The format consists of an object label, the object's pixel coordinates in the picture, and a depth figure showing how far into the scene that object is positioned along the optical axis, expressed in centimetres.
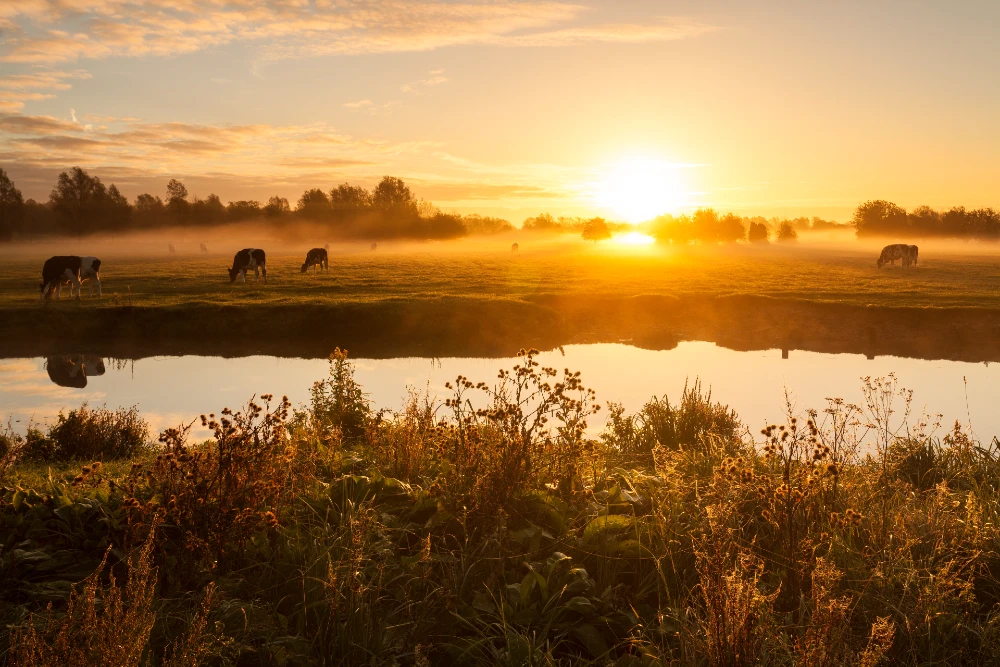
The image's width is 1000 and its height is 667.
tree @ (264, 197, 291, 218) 11581
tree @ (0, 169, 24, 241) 9562
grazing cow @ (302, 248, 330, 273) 4609
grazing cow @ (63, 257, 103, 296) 2955
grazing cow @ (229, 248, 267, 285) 3769
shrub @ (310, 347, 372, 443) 1125
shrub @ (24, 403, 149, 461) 1052
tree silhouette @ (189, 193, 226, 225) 11650
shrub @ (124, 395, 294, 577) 526
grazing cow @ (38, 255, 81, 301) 2838
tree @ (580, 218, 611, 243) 12121
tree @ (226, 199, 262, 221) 11931
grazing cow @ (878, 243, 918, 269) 5369
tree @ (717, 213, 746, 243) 12338
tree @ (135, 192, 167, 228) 11421
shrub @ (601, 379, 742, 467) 1062
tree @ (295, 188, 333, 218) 11562
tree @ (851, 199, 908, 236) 12362
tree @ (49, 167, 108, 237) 10306
